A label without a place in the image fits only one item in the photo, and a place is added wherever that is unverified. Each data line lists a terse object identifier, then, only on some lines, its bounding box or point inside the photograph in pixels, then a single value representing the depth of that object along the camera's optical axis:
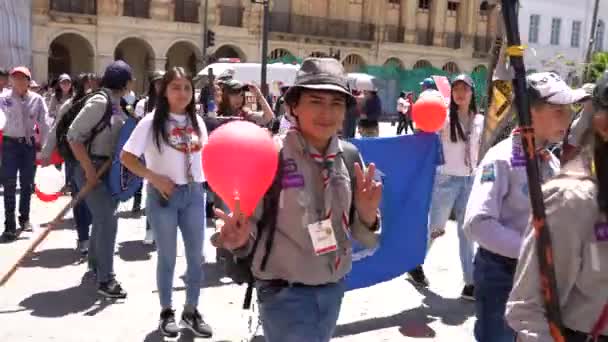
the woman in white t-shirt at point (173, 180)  4.67
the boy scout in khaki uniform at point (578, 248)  1.90
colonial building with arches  33.44
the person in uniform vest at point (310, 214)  2.77
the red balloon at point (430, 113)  5.51
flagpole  1.91
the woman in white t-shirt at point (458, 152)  6.25
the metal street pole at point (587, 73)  16.80
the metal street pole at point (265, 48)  23.11
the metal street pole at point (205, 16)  36.24
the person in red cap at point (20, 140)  7.96
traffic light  29.75
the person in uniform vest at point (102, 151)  5.54
